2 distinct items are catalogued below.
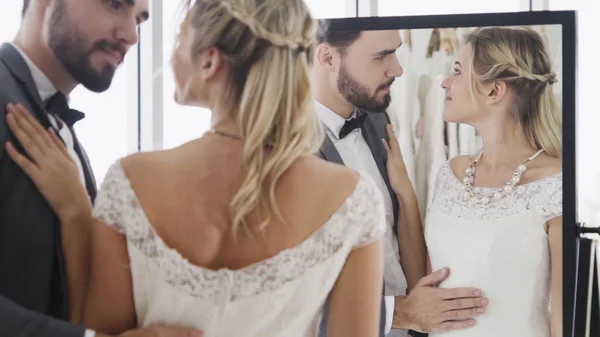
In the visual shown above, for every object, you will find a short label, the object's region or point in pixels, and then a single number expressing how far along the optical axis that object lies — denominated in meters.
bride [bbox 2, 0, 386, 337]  1.88
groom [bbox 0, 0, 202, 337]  1.93
